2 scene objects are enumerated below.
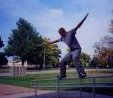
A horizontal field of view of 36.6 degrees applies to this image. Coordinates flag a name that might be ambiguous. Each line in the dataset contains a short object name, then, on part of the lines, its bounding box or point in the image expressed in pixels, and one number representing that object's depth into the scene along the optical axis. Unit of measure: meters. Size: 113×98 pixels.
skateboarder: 4.29
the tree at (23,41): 44.40
